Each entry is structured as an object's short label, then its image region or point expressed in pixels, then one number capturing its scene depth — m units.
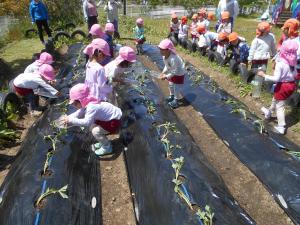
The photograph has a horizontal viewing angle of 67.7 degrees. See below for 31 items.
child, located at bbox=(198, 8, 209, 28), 7.90
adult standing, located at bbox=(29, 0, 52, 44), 7.25
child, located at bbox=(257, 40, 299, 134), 3.70
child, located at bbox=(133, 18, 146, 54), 7.62
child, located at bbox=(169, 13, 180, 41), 9.20
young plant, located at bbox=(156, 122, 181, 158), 3.13
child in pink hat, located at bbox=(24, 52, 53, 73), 4.60
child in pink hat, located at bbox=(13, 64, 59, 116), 4.42
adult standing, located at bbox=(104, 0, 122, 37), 8.64
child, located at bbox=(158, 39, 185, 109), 4.33
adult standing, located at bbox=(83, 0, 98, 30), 8.00
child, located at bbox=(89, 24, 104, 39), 4.84
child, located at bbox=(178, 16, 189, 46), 8.76
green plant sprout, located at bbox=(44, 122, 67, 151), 3.28
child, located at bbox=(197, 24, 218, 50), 7.39
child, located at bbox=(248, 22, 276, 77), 4.83
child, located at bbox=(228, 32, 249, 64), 6.01
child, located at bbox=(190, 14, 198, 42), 8.32
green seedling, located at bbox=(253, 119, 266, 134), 3.55
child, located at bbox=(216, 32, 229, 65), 6.42
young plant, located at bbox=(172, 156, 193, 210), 2.42
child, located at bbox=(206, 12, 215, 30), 8.14
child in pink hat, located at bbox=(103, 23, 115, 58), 5.68
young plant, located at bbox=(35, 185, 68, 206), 2.46
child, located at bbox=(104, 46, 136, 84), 3.87
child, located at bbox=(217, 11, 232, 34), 6.71
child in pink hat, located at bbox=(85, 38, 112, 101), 3.56
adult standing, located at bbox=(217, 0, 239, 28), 7.10
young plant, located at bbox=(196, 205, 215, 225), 2.20
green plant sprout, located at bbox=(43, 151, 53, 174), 2.87
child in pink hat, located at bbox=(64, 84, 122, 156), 3.19
